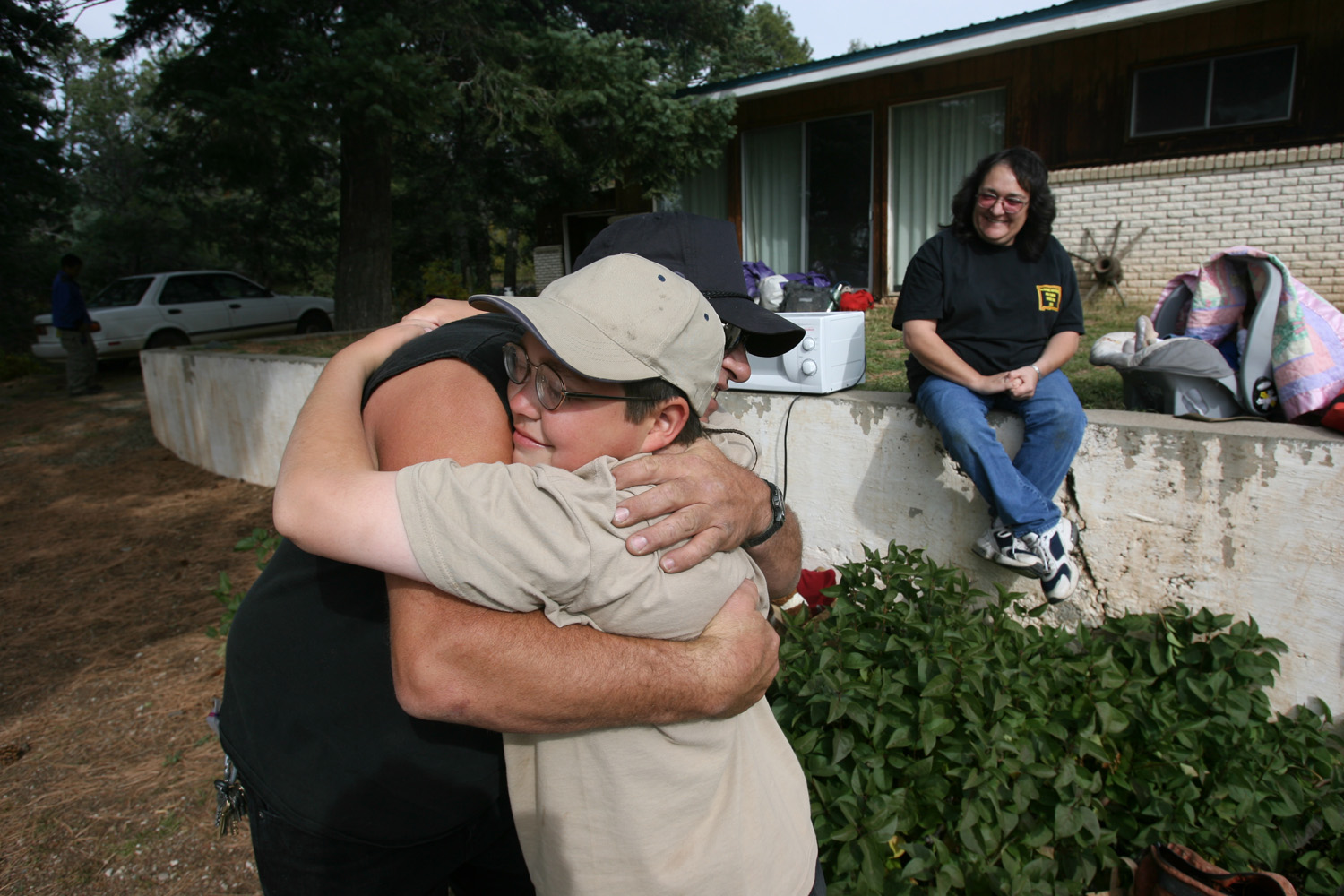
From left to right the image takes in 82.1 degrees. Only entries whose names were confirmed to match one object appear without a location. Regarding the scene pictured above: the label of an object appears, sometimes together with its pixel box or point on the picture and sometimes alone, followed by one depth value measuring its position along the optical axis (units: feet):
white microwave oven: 12.05
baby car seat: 9.91
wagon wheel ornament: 28.89
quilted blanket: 9.34
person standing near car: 36.68
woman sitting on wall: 9.85
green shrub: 7.16
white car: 42.29
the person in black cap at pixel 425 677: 3.31
